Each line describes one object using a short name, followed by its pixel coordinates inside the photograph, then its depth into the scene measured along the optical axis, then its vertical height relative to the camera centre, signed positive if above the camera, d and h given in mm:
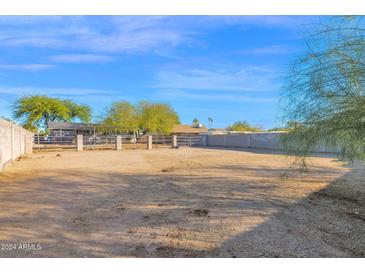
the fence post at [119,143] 27875 -417
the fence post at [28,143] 21125 -290
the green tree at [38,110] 39344 +3635
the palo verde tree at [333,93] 5168 +771
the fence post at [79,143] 26081 -369
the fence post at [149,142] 29131 -360
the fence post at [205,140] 37884 -270
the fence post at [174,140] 32188 -211
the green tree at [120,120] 45000 +2681
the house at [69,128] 42816 +1450
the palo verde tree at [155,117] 47281 +3197
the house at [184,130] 56628 +1476
